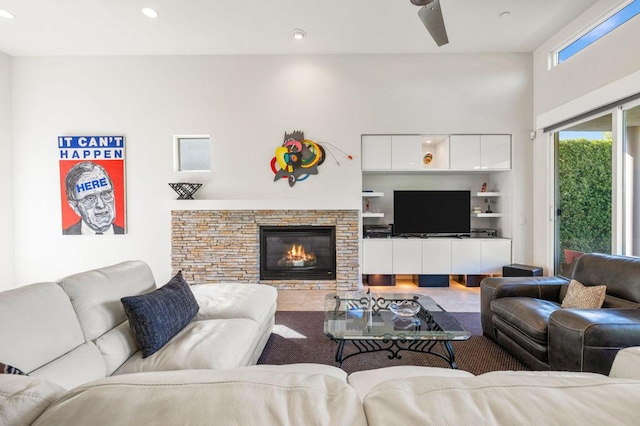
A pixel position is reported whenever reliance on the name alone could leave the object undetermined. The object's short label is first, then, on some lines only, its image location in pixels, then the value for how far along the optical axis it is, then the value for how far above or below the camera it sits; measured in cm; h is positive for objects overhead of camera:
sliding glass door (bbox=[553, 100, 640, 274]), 299 +26
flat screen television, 443 -9
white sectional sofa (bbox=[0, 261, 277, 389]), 115 -62
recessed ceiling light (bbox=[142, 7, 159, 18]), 326 +233
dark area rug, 217 -121
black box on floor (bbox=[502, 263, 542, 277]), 380 -86
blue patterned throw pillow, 153 -61
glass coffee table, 187 -85
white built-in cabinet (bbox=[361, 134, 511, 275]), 422 +2
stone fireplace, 421 -47
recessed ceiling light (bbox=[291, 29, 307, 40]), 365 +231
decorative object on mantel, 414 +32
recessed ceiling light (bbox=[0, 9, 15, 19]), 331 +236
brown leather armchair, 160 -76
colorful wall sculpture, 418 +78
